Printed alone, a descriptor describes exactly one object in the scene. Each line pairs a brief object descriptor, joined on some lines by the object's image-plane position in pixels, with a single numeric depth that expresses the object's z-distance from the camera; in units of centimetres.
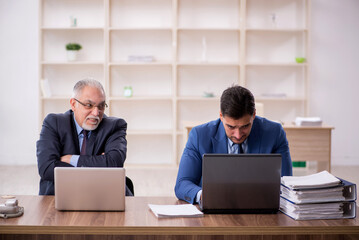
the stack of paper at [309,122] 617
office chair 319
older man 315
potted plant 695
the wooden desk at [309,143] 612
